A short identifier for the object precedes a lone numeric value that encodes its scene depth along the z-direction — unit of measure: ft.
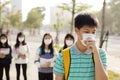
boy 10.68
